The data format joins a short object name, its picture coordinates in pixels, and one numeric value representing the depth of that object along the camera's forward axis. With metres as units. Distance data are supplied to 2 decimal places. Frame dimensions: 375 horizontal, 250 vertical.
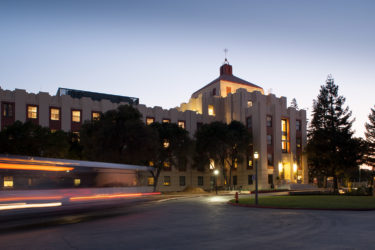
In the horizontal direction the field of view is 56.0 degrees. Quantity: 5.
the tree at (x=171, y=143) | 50.78
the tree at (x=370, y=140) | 65.62
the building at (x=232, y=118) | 54.44
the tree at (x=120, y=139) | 39.53
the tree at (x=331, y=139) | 60.16
